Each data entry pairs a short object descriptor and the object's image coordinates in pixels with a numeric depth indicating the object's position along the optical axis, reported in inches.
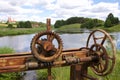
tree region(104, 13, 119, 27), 1672.3
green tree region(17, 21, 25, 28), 1949.8
